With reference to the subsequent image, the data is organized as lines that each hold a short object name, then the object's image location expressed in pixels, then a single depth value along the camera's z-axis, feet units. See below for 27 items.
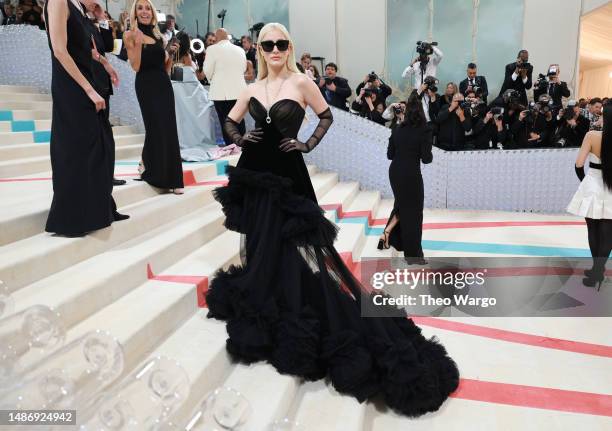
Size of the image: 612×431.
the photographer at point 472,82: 25.35
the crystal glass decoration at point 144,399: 3.15
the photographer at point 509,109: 22.34
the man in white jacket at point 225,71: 18.76
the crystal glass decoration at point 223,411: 3.34
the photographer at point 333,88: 24.77
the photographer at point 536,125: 21.59
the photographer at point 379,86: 24.97
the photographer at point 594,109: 21.26
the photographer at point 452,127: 21.67
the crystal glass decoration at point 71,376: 3.31
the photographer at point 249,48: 25.58
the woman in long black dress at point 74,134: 8.09
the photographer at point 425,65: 23.25
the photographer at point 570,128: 21.17
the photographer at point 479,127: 21.90
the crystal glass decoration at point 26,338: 3.60
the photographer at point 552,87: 23.89
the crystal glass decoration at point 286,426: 3.41
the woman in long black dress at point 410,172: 12.54
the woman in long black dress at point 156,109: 11.76
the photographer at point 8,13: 24.16
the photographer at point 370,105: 23.88
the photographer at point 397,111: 15.78
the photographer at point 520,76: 24.75
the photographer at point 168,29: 21.15
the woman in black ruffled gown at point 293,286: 6.72
